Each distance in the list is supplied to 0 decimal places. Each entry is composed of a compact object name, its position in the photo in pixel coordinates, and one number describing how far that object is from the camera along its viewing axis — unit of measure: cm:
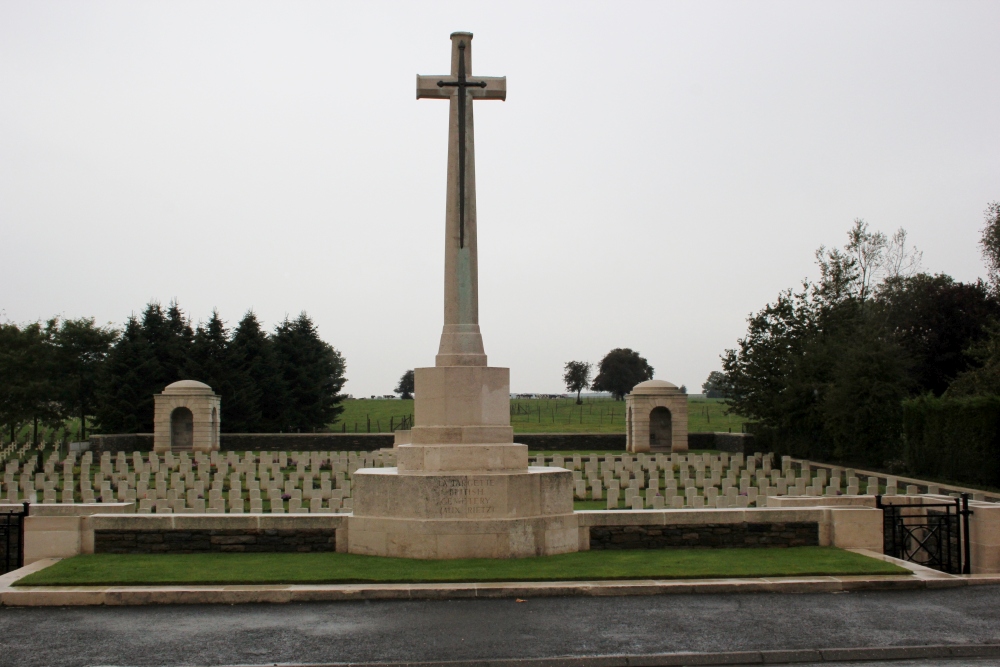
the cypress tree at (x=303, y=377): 4354
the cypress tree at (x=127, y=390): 3856
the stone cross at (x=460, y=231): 1085
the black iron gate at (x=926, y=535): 1030
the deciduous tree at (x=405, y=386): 10600
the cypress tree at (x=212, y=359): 3975
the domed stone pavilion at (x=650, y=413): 3428
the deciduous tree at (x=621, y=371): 9688
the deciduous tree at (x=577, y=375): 10756
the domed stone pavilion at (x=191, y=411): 3328
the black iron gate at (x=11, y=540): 1041
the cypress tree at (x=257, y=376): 4053
